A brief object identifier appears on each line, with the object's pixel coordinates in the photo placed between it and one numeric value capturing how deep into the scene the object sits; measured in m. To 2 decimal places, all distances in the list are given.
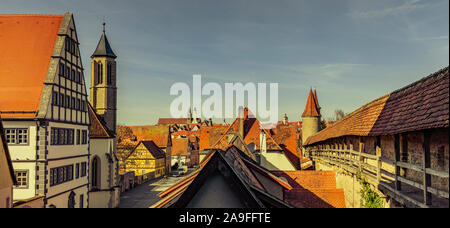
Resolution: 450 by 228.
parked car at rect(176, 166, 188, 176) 60.62
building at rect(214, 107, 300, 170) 37.97
